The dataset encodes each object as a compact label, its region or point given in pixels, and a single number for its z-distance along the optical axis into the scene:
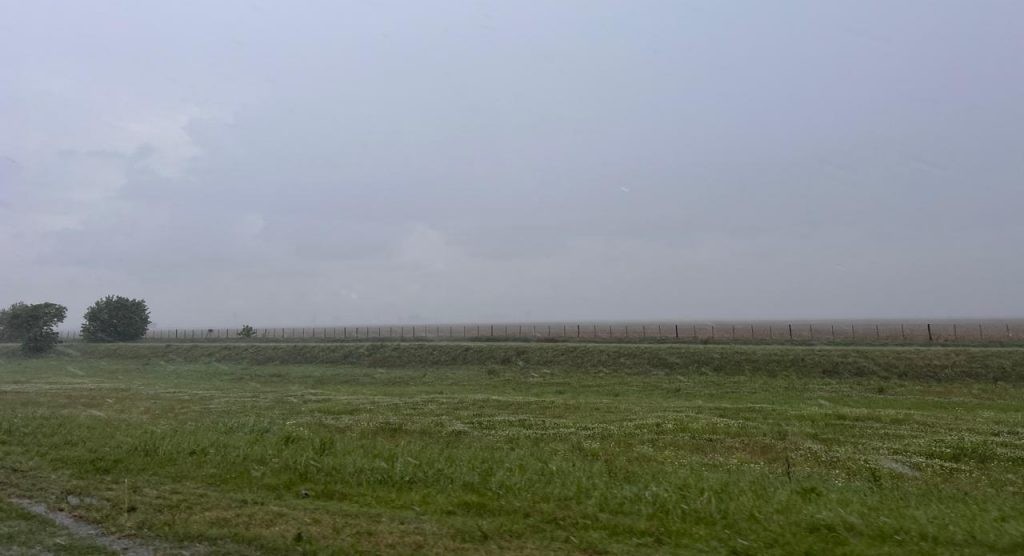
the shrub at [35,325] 78.44
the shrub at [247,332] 95.79
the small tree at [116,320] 91.62
